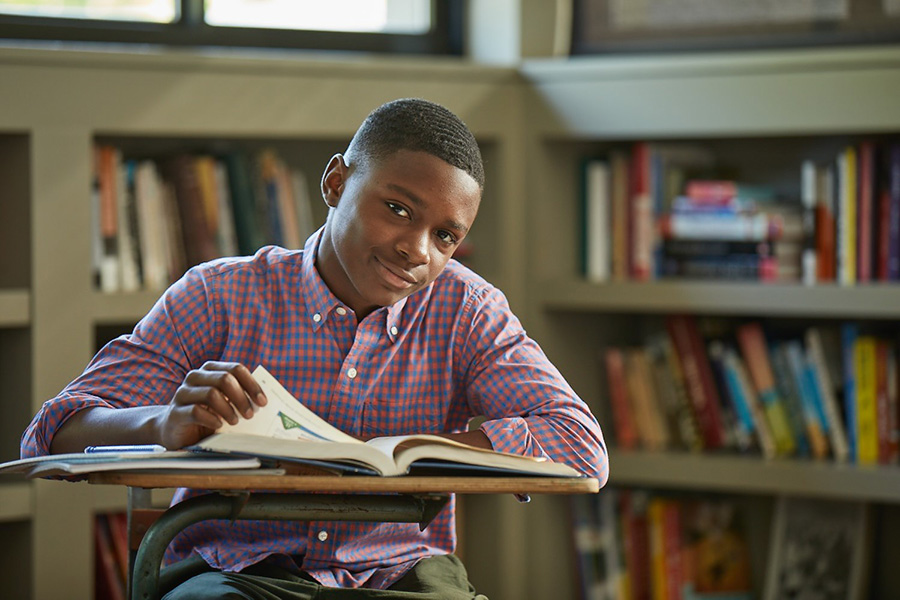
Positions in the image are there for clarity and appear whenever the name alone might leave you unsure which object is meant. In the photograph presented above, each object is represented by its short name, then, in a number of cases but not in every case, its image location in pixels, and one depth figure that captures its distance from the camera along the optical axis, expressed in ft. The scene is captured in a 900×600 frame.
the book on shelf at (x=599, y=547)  17.11
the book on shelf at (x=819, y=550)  16.06
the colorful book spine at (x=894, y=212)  15.21
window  15.52
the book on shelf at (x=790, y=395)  16.14
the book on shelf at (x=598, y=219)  16.92
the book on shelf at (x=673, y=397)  16.65
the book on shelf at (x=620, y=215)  16.86
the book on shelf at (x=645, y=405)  16.86
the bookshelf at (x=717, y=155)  15.10
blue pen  7.67
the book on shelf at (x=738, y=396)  16.36
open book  7.05
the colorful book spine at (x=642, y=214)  16.63
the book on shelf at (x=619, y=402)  16.98
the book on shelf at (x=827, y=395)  15.81
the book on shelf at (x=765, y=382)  16.20
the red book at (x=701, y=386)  16.56
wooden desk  7.07
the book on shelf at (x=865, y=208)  15.38
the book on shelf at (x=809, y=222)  15.77
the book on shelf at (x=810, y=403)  15.96
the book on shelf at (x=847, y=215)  15.48
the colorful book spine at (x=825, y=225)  15.71
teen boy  8.59
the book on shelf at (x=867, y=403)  15.66
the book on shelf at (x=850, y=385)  15.73
